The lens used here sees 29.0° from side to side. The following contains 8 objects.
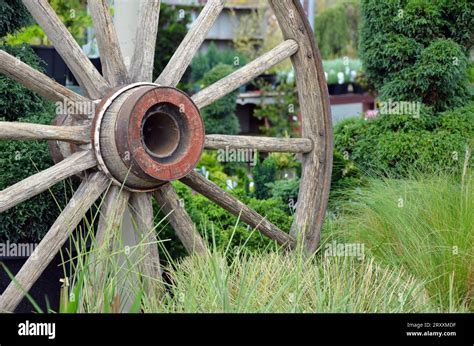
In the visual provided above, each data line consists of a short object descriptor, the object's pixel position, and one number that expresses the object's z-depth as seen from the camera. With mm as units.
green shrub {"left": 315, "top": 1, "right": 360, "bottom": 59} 17578
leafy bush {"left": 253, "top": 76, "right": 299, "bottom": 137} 12164
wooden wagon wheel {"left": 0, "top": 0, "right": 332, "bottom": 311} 4230
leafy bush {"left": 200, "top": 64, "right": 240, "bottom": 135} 10672
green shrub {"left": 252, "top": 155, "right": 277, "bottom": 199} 7141
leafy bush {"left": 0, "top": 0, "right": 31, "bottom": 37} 5367
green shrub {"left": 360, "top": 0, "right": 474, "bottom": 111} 6672
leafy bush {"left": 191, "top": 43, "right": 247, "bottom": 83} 13227
